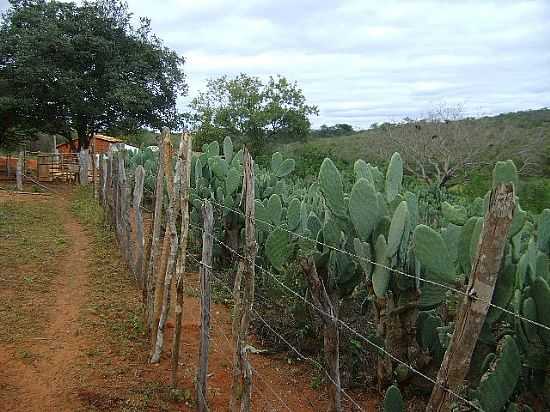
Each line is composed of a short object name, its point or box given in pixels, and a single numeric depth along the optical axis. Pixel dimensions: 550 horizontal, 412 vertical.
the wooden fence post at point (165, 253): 3.88
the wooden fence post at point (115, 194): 8.32
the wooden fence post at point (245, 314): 2.60
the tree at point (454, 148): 19.06
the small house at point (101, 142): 27.37
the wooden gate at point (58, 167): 18.84
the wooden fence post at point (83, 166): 18.46
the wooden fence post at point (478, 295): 1.50
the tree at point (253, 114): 22.86
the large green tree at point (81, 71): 17.53
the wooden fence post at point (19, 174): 16.30
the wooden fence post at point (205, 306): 3.06
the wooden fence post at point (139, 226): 5.92
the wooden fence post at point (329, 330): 2.93
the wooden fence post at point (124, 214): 6.73
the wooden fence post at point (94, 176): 14.61
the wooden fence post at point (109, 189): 9.69
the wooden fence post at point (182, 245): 3.54
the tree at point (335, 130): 36.99
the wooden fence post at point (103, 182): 10.82
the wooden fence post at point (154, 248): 4.47
